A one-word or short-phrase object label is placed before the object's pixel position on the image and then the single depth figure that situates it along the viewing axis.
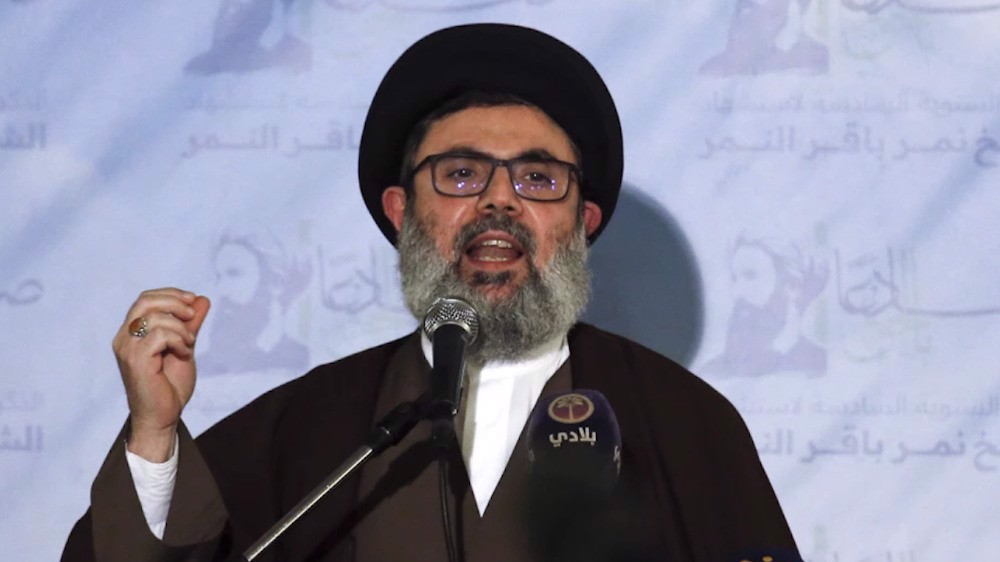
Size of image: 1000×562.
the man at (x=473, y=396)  5.08
